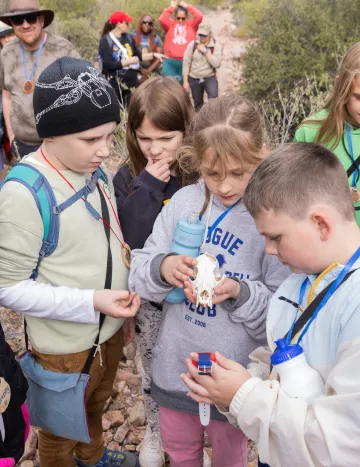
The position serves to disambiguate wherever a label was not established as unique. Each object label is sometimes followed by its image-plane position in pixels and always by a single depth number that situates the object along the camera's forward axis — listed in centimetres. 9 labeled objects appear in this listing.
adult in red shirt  930
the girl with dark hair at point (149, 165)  234
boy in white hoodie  133
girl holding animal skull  198
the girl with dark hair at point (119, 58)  819
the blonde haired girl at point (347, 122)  298
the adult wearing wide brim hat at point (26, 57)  453
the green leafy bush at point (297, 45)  855
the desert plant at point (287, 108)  562
